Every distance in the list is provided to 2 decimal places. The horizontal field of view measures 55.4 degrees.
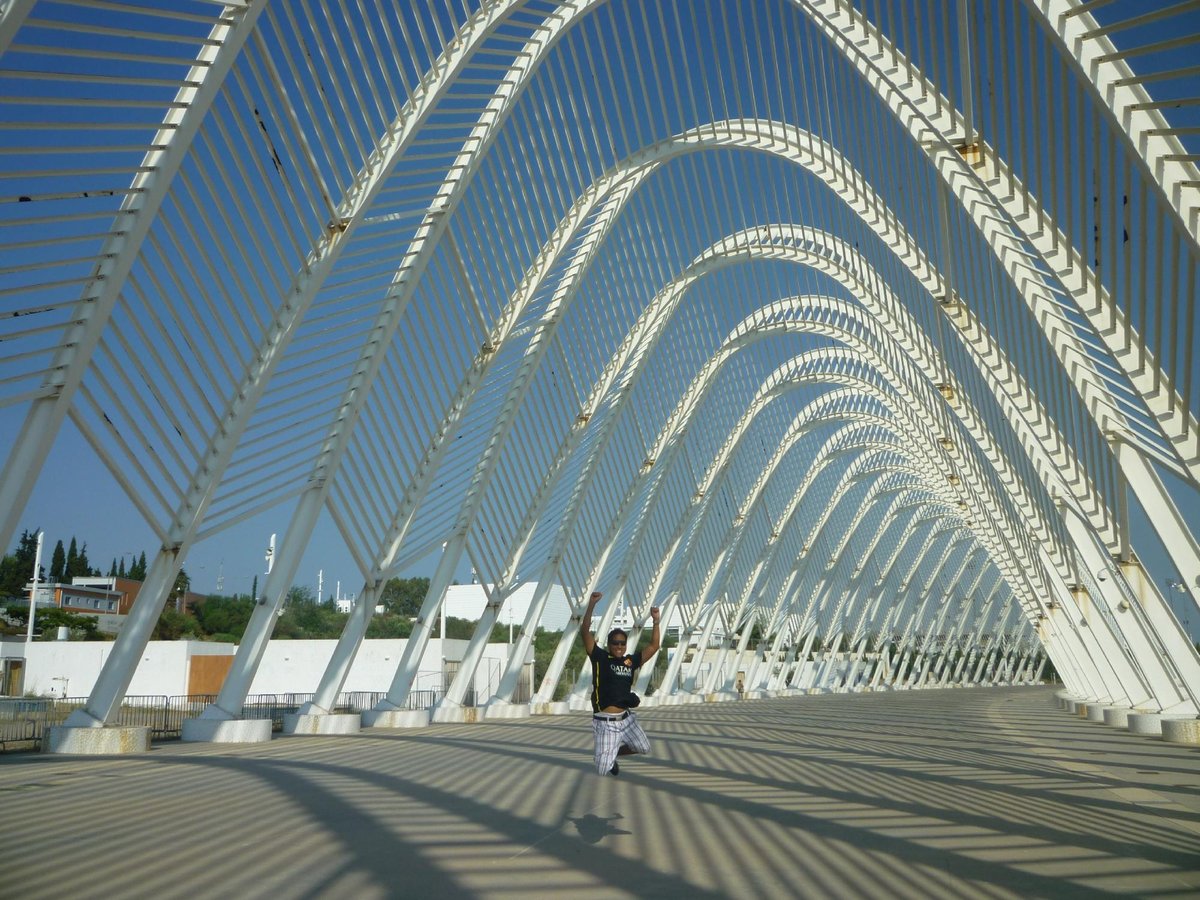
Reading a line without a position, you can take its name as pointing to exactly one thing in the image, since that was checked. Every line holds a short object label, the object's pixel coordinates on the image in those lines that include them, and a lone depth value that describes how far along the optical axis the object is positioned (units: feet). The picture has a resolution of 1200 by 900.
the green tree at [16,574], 197.06
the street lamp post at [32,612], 121.00
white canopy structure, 36.17
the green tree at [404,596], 271.90
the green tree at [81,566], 321.73
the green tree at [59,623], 165.78
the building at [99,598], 206.58
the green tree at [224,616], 195.24
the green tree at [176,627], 181.88
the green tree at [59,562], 306.35
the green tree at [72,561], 314.22
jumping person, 28.81
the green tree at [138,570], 280.92
